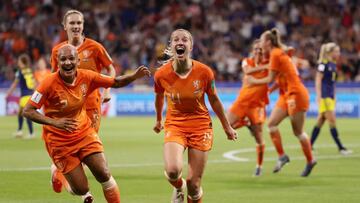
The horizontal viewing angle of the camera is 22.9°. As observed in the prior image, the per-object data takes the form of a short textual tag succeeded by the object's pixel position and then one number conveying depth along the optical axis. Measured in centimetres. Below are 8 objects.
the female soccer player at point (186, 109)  1002
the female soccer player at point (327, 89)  1864
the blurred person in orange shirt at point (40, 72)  2419
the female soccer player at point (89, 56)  1157
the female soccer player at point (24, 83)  2322
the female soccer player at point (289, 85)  1430
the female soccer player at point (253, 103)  1468
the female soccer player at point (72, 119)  947
